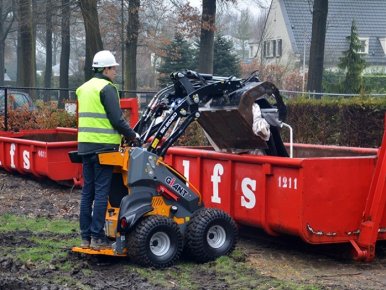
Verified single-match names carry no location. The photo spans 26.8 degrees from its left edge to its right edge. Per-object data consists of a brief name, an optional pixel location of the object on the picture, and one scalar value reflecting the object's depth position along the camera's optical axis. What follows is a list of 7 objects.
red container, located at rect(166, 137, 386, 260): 7.93
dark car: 18.70
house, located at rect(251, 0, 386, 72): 56.91
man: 7.76
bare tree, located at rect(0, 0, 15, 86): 49.69
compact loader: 7.69
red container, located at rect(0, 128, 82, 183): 13.44
